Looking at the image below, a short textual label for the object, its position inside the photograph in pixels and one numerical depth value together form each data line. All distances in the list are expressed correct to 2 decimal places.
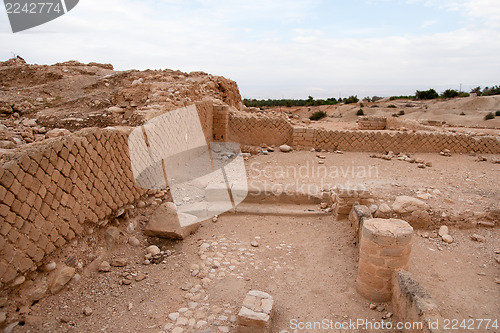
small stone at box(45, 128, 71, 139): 4.31
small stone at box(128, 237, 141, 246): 4.03
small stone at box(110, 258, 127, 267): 3.59
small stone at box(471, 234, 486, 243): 4.25
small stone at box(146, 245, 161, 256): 3.96
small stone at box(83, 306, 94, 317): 2.88
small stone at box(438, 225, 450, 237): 4.40
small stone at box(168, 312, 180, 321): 2.96
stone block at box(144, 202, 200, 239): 4.25
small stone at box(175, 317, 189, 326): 2.91
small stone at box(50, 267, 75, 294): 2.92
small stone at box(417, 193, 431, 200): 5.07
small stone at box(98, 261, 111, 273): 3.45
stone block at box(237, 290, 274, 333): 2.72
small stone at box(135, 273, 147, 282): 3.47
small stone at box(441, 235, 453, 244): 4.26
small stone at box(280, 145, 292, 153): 9.02
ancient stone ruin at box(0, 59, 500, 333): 2.72
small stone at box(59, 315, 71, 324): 2.74
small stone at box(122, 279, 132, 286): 3.38
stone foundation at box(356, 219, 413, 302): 3.18
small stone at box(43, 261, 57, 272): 2.91
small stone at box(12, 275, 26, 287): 2.60
